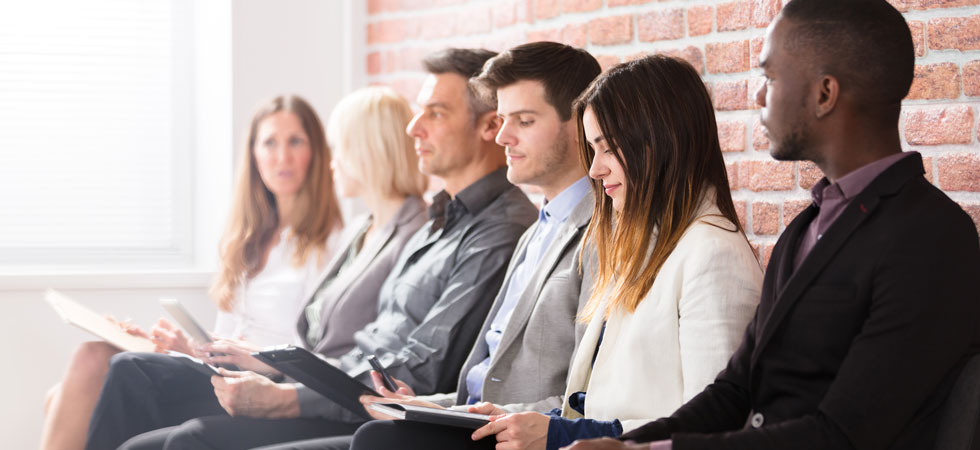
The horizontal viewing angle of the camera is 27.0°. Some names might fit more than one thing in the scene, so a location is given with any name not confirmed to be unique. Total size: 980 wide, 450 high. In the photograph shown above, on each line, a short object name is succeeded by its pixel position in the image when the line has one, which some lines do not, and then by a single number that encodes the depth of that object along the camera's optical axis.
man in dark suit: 3.15
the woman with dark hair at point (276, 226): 5.02
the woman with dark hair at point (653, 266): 3.49
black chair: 3.18
